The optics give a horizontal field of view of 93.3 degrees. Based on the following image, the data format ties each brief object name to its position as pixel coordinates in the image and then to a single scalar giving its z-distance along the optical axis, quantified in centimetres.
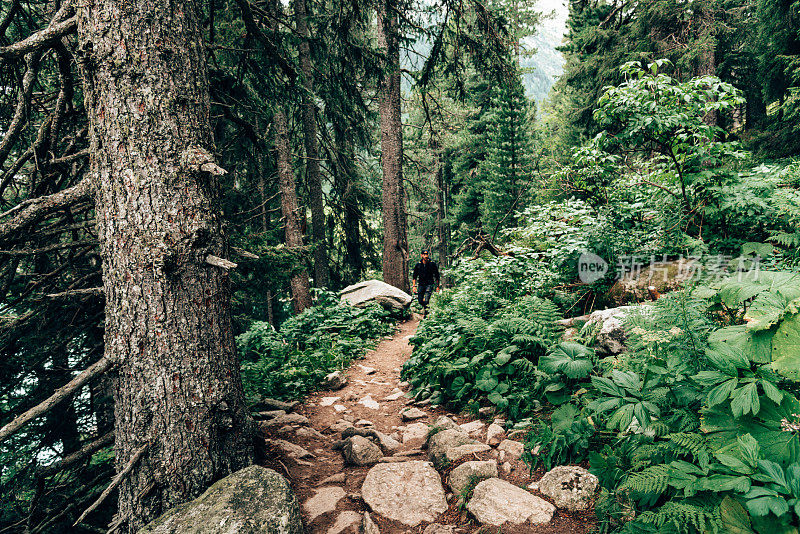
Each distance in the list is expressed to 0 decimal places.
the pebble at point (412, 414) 467
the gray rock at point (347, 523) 275
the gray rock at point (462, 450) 339
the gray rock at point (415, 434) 407
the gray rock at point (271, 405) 516
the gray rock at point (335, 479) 341
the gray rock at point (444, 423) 394
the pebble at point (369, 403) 536
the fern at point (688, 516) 158
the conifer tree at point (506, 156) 2022
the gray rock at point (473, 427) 380
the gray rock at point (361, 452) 369
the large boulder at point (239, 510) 227
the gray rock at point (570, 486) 255
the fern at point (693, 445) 172
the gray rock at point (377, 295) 1070
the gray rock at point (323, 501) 297
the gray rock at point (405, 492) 285
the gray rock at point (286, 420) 453
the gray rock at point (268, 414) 468
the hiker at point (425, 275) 1071
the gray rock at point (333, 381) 631
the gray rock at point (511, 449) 322
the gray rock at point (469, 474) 300
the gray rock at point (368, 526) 269
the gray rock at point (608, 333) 377
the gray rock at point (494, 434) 352
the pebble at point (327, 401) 559
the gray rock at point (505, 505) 254
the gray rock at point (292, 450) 378
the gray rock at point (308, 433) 437
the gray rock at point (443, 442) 345
